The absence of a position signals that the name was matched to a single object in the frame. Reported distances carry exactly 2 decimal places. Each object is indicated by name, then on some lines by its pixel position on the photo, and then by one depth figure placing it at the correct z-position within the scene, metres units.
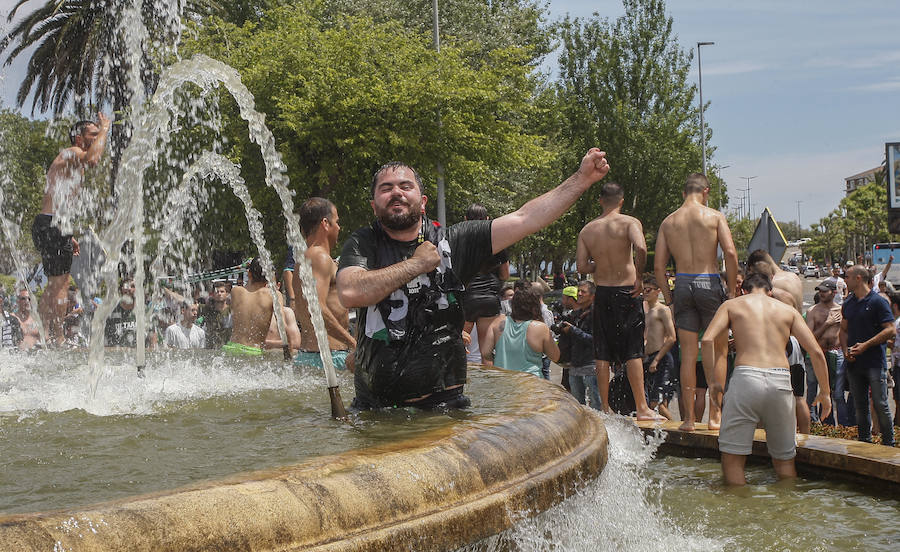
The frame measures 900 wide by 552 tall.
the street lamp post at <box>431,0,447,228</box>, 25.80
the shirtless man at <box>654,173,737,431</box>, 7.03
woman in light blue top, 7.62
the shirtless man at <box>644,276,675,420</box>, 8.98
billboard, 30.56
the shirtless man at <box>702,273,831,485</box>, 5.69
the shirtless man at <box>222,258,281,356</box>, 9.08
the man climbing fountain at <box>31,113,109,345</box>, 8.34
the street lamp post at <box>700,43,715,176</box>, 43.59
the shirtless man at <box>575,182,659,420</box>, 7.17
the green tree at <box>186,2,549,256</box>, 23.08
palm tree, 25.09
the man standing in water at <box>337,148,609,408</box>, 3.88
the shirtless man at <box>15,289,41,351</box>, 10.21
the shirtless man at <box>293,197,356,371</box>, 6.18
